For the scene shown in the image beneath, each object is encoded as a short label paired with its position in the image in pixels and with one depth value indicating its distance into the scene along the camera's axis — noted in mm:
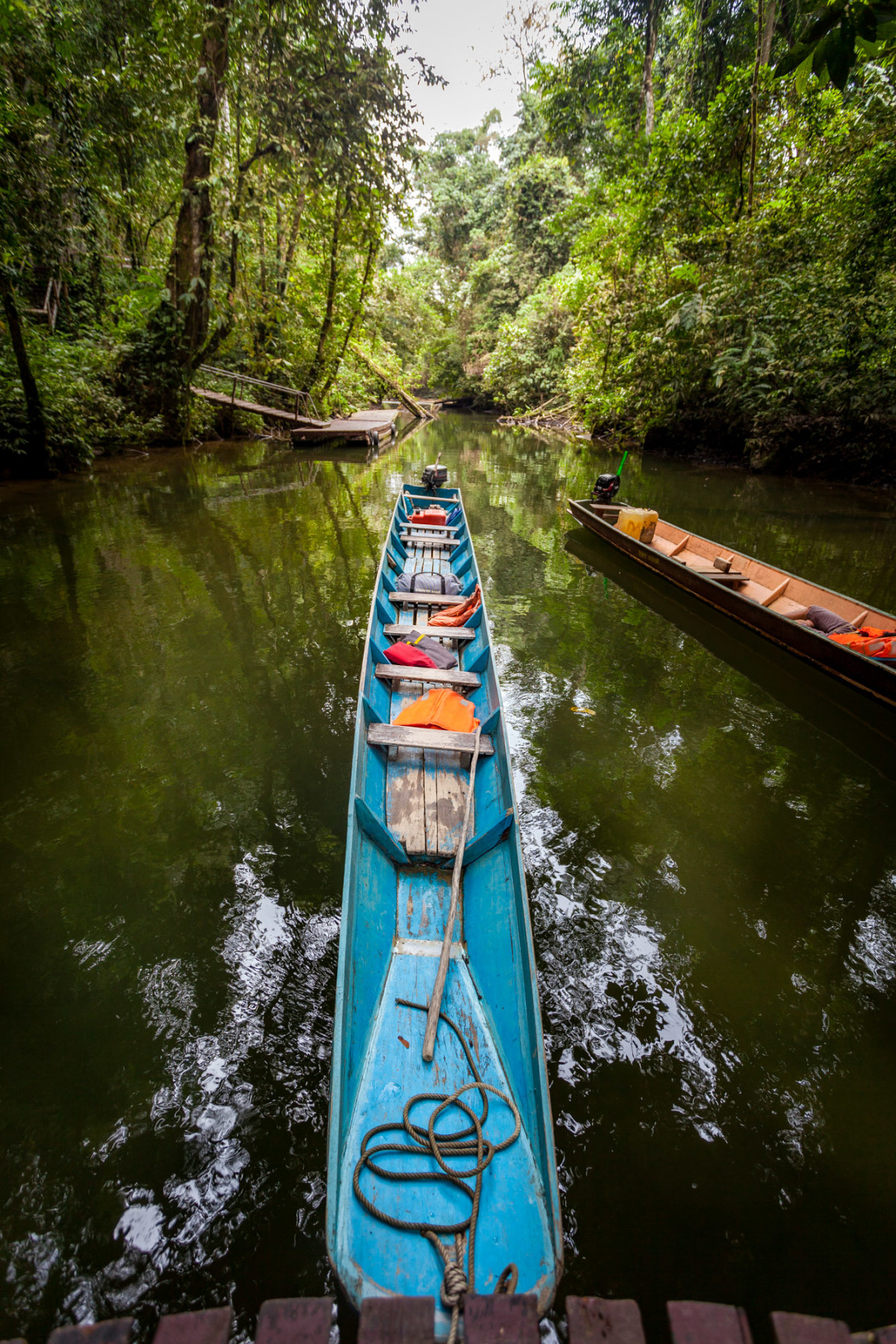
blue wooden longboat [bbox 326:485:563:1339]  1680
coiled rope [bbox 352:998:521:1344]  1606
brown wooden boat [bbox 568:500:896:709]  5402
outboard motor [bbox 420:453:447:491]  11242
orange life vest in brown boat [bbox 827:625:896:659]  5488
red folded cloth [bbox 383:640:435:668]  4879
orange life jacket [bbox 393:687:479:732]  4059
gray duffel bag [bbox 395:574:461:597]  6559
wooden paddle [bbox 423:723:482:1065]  2205
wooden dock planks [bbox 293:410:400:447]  18125
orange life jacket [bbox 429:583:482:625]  5781
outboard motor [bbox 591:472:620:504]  10766
